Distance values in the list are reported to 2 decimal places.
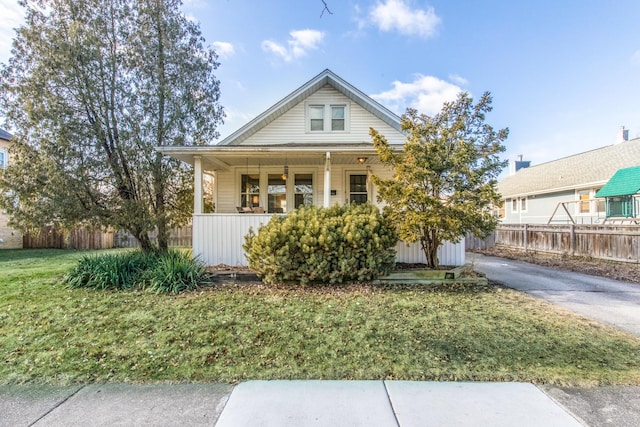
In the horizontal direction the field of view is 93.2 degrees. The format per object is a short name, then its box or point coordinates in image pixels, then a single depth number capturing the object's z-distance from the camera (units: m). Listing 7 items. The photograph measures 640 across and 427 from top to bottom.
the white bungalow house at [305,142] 10.95
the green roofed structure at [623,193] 12.63
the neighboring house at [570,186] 15.76
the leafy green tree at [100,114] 8.22
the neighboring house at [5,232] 15.21
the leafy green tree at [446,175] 6.55
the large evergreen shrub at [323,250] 6.36
